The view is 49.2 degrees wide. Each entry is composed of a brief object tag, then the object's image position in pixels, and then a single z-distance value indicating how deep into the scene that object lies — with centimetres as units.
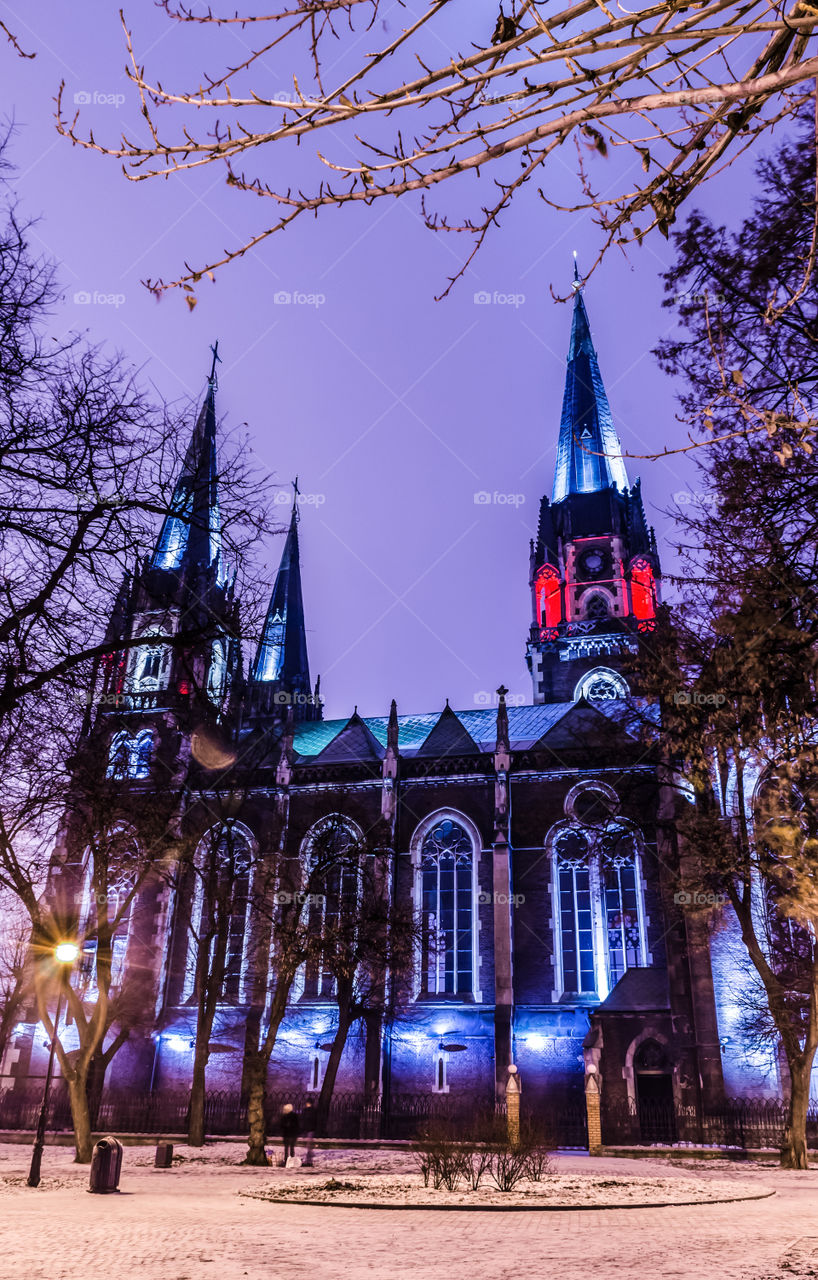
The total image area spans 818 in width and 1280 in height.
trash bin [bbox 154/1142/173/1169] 1619
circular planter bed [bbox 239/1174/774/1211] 1105
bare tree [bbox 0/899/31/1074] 3375
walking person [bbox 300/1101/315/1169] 2066
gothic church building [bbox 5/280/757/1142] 2673
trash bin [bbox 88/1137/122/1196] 1205
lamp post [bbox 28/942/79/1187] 1294
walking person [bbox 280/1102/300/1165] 1820
